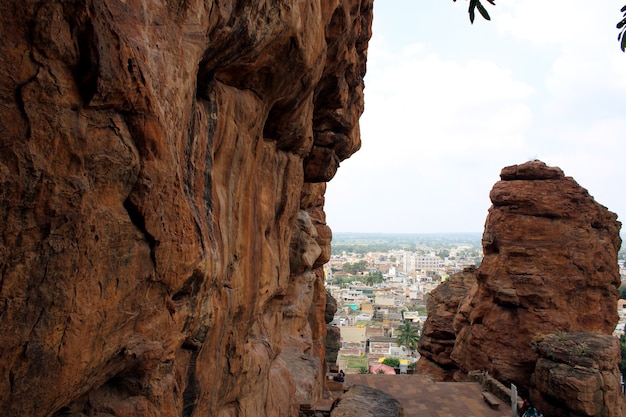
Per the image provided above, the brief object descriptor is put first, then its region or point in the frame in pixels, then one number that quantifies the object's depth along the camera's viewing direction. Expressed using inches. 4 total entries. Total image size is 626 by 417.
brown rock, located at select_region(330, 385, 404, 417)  538.3
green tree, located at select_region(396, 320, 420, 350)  2647.6
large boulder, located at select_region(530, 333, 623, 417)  689.6
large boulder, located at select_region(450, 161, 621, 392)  889.5
